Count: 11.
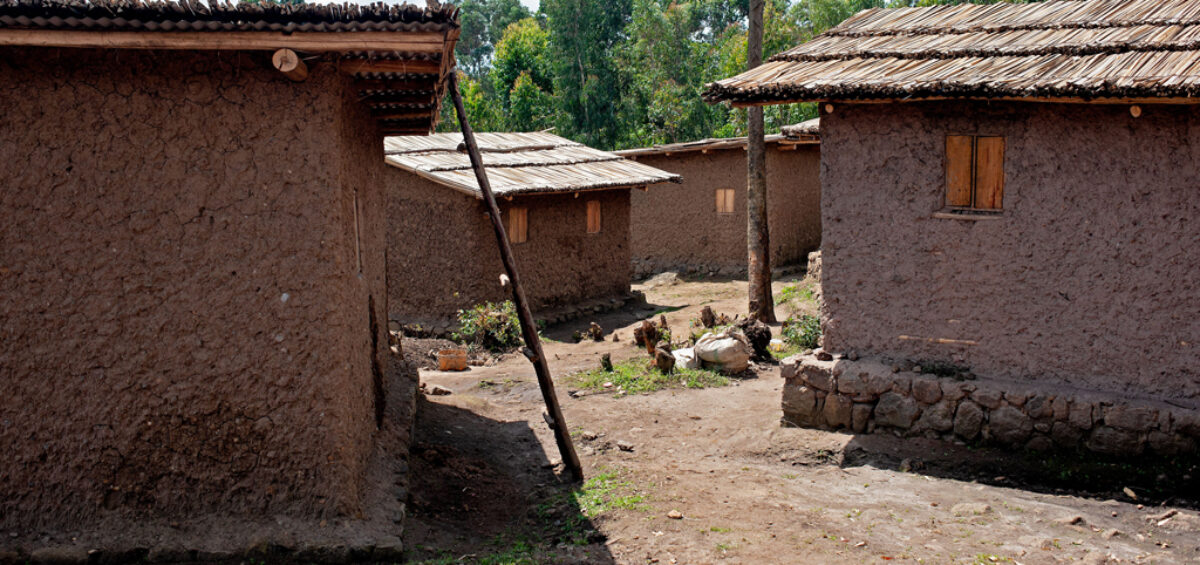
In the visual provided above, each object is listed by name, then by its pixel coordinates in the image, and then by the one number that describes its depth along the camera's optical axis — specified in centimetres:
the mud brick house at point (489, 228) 1370
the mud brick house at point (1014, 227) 684
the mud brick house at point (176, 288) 510
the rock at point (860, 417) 798
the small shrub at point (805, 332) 1153
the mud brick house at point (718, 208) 1888
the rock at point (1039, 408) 725
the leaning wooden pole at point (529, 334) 740
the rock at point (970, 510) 630
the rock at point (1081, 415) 709
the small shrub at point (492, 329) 1316
